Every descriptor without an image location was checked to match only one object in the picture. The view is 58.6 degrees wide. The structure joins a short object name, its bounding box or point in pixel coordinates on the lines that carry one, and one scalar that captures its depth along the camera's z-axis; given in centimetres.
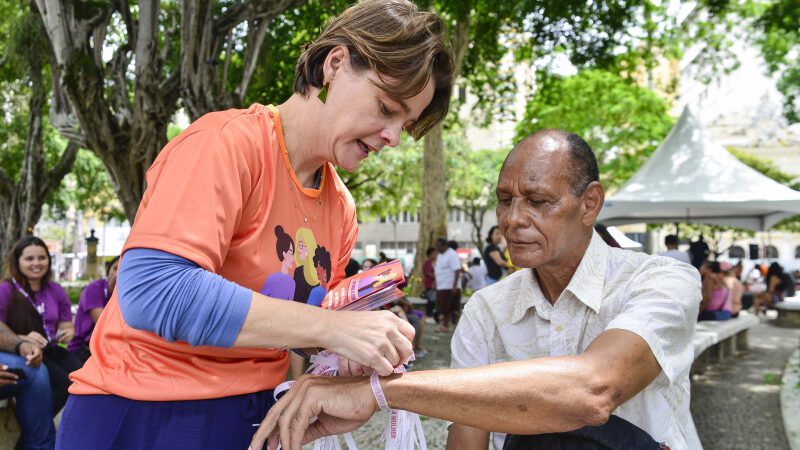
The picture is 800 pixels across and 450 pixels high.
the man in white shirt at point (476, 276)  1641
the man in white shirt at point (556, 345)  160
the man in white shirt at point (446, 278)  1339
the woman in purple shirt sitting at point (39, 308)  529
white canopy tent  964
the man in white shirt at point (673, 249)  1133
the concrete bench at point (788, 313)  1678
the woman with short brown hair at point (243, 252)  136
